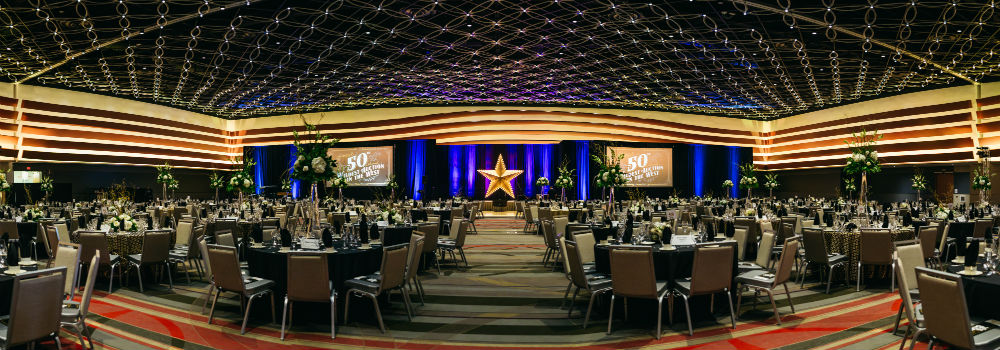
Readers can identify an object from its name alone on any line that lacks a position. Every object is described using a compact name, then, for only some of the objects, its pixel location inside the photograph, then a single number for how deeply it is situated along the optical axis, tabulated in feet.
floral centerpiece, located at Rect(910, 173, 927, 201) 54.74
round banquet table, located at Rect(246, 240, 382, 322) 16.31
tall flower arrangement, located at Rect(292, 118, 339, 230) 19.30
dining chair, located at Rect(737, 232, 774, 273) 19.03
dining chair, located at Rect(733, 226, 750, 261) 20.78
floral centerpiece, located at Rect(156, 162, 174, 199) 52.26
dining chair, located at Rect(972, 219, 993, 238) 27.30
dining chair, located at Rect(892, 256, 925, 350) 11.98
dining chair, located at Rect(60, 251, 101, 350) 12.53
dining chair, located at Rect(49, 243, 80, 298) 13.97
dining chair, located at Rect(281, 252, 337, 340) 14.88
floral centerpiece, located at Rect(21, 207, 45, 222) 29.60
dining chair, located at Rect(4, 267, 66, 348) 10.39
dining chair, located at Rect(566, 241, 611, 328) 16.28
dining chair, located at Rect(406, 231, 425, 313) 17.37
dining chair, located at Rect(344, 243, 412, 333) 15.53
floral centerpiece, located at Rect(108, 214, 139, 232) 22.52
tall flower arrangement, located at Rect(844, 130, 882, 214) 30.60
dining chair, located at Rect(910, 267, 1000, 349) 10.14
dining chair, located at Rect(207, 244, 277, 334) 15.31
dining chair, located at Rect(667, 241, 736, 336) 15.17
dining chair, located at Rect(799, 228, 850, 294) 21.07
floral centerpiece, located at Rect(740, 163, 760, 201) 58.85
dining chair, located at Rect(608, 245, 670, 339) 14.79
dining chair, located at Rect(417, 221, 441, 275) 24.22
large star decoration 76.64
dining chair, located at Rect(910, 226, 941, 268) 21.05
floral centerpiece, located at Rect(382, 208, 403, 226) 26.78
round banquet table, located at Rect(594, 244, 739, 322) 16.33
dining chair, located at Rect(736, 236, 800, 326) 16.43
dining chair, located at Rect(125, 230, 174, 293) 21.21
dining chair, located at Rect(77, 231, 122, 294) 20.53
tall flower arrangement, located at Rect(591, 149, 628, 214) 31.45
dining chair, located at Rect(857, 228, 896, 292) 21.21
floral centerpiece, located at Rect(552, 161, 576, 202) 57.55
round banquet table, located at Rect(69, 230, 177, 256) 21.91
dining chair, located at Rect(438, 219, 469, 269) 26.53
